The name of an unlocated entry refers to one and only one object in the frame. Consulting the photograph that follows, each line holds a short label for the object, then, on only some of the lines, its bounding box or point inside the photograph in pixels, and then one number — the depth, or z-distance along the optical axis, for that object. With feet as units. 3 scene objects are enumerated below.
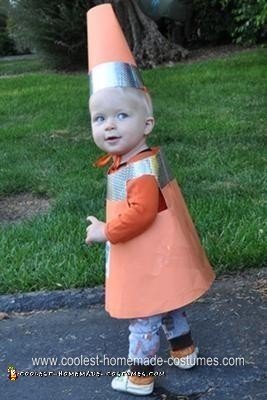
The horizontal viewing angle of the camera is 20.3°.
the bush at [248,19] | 37.03
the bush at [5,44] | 75.12
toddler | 8.96
